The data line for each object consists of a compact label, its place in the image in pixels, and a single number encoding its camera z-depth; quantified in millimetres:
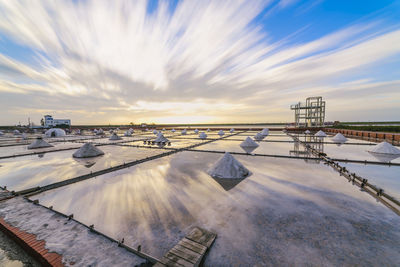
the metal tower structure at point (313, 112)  54500
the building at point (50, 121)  112688
